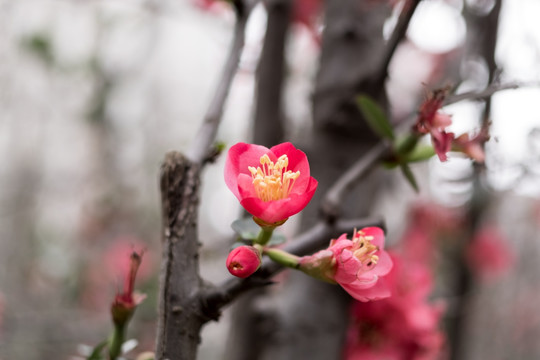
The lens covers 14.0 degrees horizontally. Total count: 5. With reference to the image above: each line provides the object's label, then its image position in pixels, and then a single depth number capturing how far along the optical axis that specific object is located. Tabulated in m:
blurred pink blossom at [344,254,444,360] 0.91
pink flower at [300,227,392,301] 0.75
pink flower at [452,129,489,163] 0.80
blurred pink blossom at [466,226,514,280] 1.83
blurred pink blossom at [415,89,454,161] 0.78
